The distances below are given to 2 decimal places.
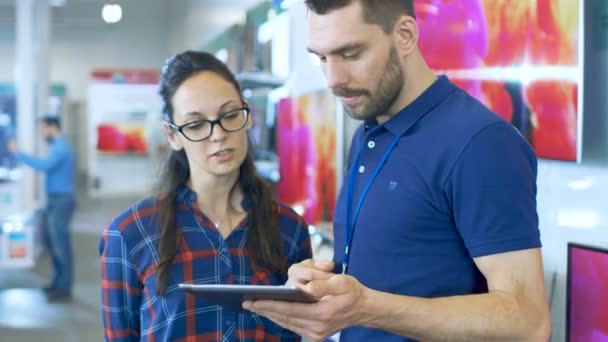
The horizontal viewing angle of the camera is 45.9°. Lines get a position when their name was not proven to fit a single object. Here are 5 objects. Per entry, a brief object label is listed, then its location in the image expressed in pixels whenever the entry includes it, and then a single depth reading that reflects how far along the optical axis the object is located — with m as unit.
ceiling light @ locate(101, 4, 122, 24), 5.14
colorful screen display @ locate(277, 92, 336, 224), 3.67
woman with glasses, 1.75
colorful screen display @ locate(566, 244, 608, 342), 1.67
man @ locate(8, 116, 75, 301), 6.24
